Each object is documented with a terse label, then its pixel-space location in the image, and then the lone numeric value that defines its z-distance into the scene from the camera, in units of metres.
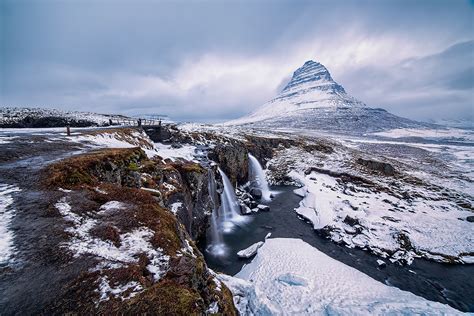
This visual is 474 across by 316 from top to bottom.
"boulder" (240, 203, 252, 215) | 32.92
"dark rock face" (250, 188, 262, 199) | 39.92
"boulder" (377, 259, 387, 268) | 21.22
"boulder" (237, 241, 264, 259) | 22.00
